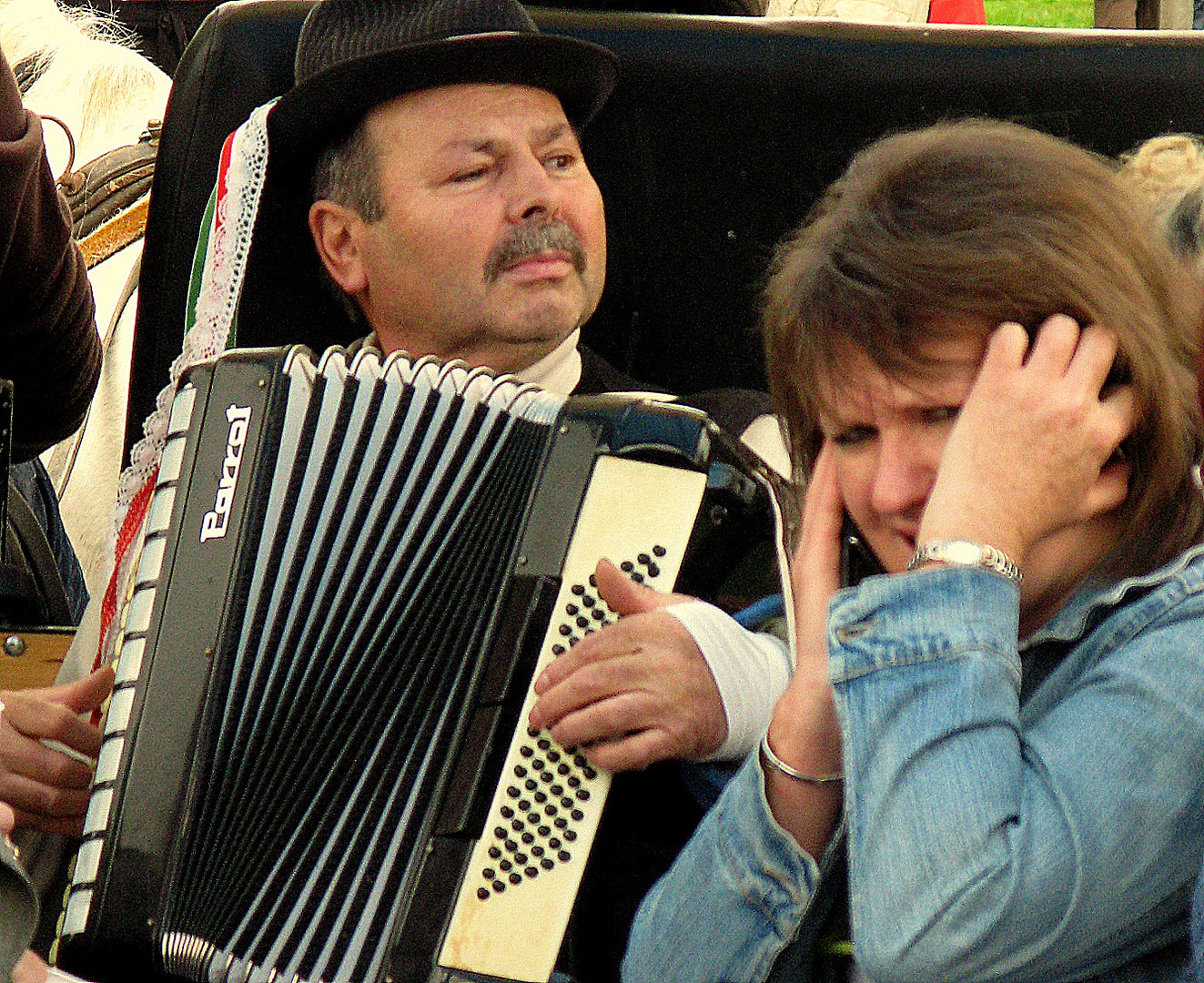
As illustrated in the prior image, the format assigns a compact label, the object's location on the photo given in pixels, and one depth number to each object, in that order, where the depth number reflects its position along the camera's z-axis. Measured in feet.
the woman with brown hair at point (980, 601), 19.22
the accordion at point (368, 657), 20.12
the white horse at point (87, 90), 23.71
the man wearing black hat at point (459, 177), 21.45
